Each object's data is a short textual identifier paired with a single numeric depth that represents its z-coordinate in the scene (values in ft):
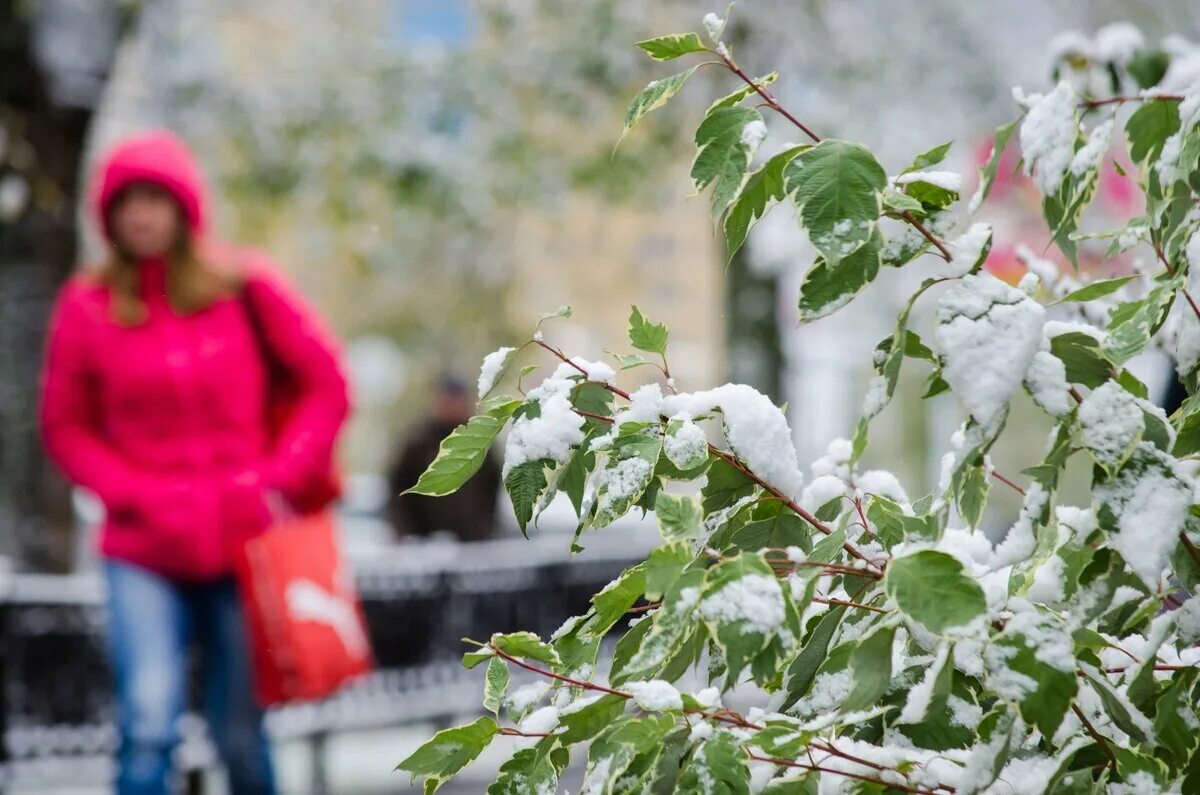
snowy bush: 14.48
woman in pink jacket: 30.31
